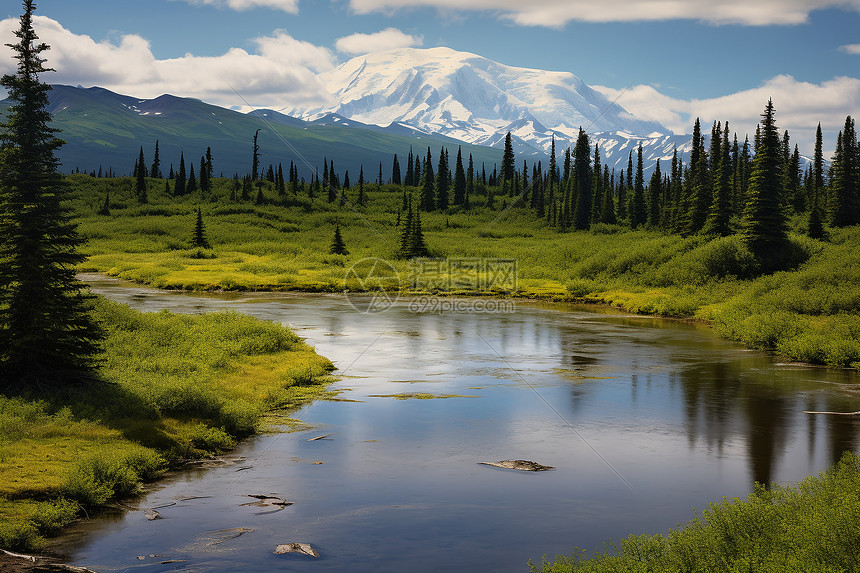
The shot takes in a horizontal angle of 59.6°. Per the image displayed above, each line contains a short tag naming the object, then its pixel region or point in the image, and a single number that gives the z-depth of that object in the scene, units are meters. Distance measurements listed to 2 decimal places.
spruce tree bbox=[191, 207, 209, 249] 109.12
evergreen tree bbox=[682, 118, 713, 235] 79.25
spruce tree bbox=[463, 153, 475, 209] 180.20
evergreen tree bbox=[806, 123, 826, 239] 74.12
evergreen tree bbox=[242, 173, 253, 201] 161.00
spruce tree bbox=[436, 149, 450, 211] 164.71
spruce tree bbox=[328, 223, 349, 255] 101.62
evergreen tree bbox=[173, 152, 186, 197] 173.00
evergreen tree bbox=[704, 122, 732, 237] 73.25
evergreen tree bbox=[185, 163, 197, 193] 176.19
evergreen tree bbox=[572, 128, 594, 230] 126.50
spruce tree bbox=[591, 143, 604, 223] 134.25
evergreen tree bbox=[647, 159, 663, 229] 120.38
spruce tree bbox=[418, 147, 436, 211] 161.38
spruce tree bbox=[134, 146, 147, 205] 170.12
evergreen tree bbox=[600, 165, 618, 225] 131.38
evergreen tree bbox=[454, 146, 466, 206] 165.88
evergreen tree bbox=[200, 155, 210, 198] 174.25
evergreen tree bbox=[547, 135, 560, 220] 159.62
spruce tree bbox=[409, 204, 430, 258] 95.88
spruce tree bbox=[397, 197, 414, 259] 96.91
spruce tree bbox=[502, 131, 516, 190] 185.00
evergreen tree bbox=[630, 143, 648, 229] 132.12
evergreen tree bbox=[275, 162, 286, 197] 171.18
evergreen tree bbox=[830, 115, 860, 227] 87.25
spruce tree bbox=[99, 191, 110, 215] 148.25
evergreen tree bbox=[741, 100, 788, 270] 63.00
